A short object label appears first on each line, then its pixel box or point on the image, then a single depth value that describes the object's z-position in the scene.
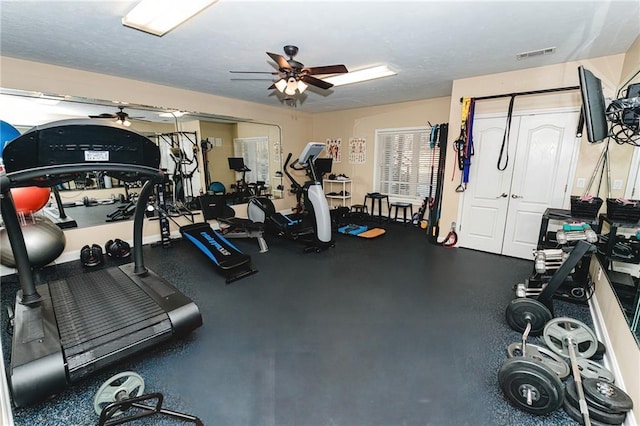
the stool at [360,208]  6.71
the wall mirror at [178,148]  3.98
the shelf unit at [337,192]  7.22
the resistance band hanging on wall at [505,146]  4.07
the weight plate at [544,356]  1.89
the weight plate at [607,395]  1.55
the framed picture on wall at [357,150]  7.00
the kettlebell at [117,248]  4.20
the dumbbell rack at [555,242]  2.97
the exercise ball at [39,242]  3.38
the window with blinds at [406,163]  6.03
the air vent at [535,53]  3.19
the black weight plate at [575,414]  1.60
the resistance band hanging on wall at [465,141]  4.34
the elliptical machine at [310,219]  4.57
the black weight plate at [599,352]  2.15
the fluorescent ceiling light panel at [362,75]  3.83
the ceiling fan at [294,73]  2.82
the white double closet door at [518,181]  3.82
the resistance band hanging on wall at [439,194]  5.01
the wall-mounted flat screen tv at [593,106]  2.12
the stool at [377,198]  6.55
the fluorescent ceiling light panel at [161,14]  2.20
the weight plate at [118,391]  1.70
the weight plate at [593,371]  1.85
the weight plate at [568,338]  2.12
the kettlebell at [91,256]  3.93
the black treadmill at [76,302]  1.72
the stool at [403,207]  6.34
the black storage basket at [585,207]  3.12
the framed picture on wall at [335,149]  7.44
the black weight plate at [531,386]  1.66
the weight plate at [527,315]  2.41
